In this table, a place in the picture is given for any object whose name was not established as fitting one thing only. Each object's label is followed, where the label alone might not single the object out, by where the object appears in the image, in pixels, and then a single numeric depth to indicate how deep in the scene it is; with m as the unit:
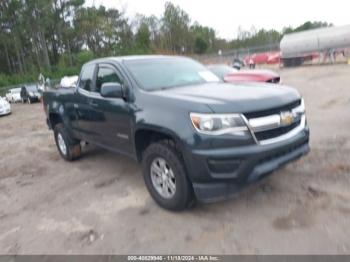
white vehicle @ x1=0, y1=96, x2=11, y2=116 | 17.95
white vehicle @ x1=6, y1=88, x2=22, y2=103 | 26.22
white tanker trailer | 28.28
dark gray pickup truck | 3.53
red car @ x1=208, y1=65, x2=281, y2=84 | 9.62
